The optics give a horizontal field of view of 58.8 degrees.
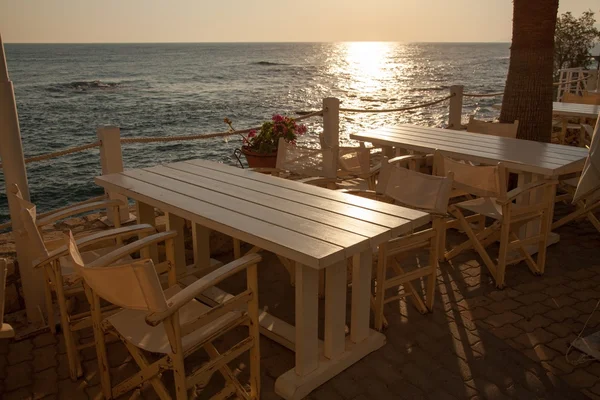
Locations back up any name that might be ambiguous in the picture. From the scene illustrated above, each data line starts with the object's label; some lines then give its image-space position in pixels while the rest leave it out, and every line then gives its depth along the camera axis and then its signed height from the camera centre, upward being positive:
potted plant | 5.40 -0.89
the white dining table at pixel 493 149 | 3.82 -0.81
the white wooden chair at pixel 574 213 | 4.39 -1.33
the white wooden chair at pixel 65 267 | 2.53 -1.07
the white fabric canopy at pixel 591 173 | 2.40 -0.56
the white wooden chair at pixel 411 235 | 3.06 -1.05
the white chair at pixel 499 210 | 3.53 -1.14
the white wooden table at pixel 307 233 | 2.35 -0.80
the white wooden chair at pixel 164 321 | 1.84 -1.09
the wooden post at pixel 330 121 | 5.56 -0.73
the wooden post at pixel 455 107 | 6.66 -0.72
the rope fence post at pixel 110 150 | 4.05 -0.72
